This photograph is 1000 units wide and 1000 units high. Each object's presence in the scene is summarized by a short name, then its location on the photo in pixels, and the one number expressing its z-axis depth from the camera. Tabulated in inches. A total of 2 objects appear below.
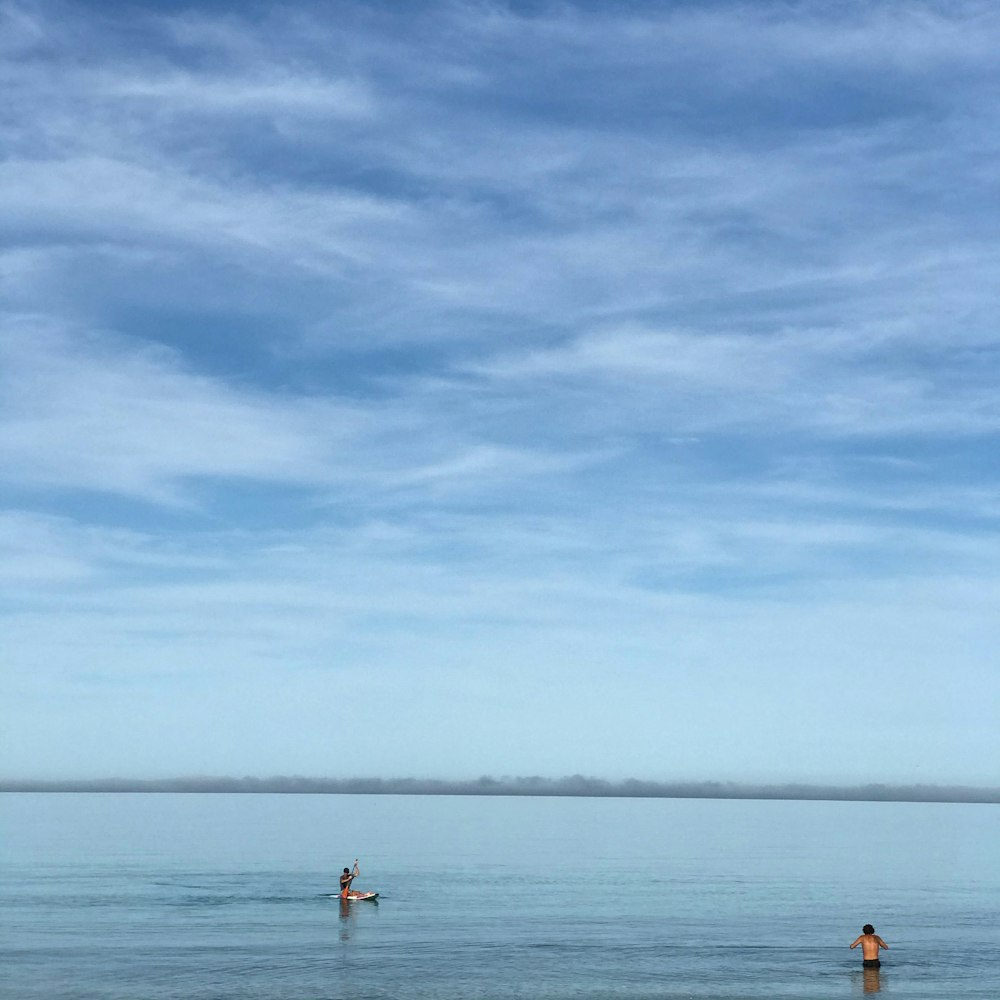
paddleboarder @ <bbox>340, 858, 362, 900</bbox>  3404.0
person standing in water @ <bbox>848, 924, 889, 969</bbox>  2363.4
